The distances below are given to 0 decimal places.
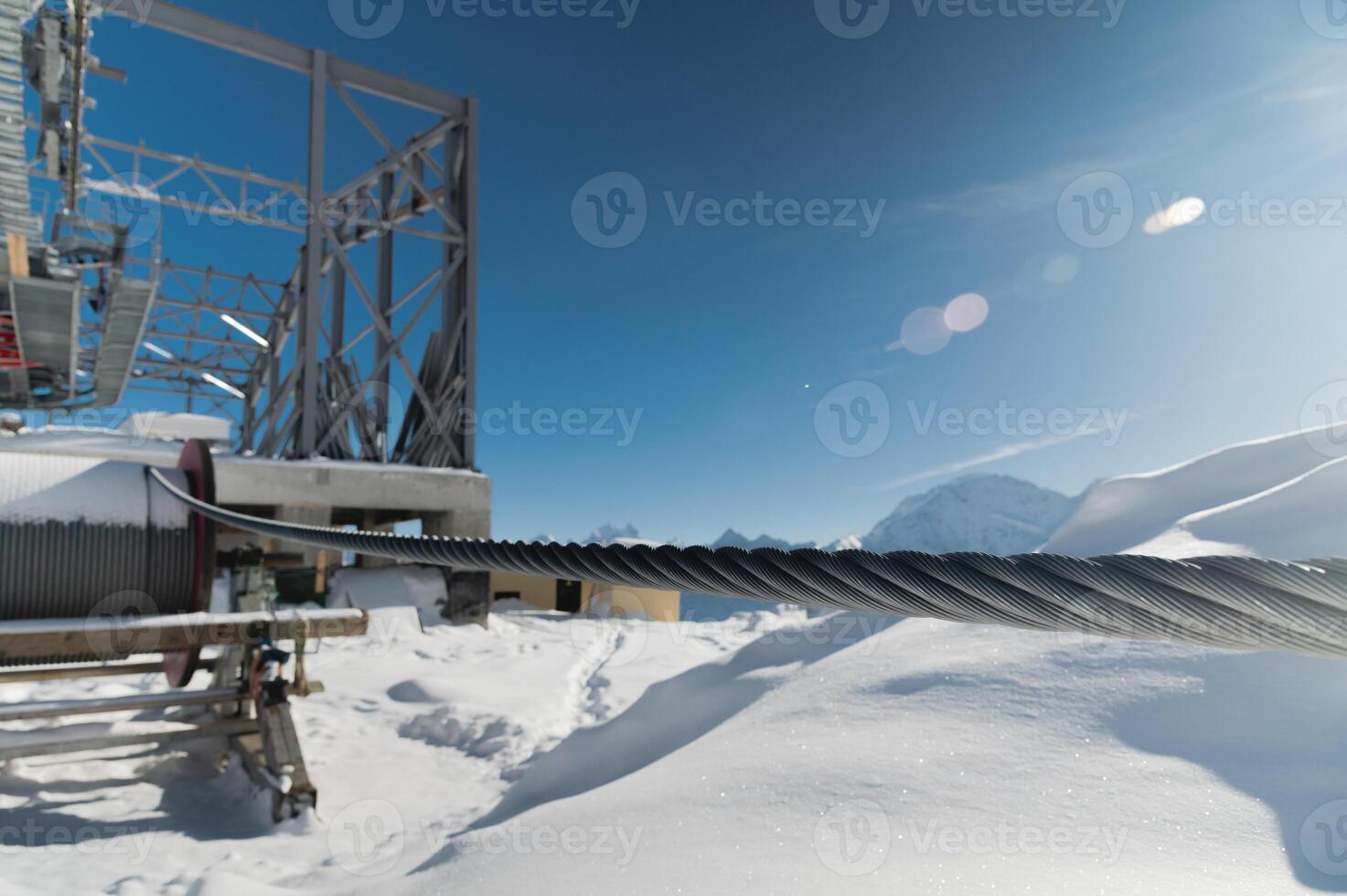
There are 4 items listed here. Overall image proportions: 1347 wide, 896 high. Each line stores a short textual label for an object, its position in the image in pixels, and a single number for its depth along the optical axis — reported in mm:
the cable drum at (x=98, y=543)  3754
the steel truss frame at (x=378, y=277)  11594
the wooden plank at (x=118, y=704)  4133
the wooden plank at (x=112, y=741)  3693
